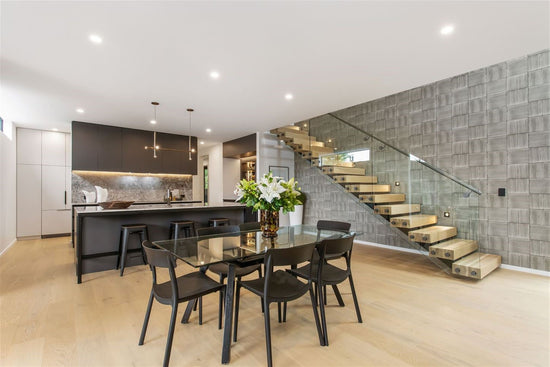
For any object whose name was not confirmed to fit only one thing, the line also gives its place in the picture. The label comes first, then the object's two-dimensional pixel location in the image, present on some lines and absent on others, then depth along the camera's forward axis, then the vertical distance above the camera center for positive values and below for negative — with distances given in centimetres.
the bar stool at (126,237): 387 -79
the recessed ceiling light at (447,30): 248 +151
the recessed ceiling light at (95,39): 258 +150
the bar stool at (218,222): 475 -65
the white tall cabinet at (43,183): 618 +10
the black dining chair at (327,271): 219 -81
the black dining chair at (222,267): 241 -80
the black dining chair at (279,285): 189 -81
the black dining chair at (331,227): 296 -52
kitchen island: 376 -68
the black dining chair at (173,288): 182 -80
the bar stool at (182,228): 436 -72
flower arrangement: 256 -8
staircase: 372 -58
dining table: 191 -54
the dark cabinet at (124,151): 581 +87
